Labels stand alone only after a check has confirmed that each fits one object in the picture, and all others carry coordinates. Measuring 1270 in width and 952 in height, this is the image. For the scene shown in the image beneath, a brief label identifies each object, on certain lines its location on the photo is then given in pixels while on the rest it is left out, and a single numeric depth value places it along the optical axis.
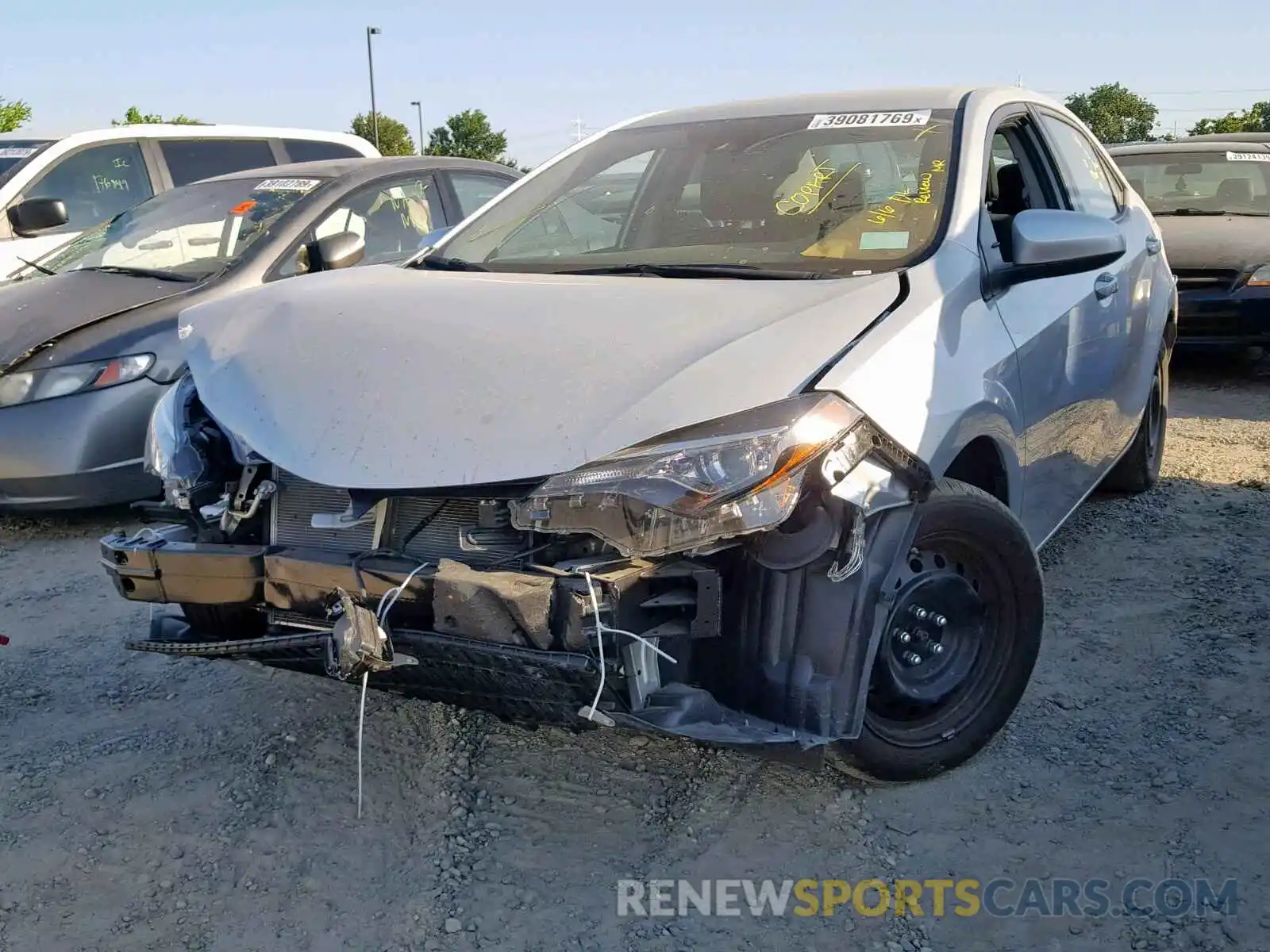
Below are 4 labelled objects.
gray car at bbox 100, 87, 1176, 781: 2.36
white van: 7.86
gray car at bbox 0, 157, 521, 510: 4.96
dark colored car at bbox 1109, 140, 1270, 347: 7.56
